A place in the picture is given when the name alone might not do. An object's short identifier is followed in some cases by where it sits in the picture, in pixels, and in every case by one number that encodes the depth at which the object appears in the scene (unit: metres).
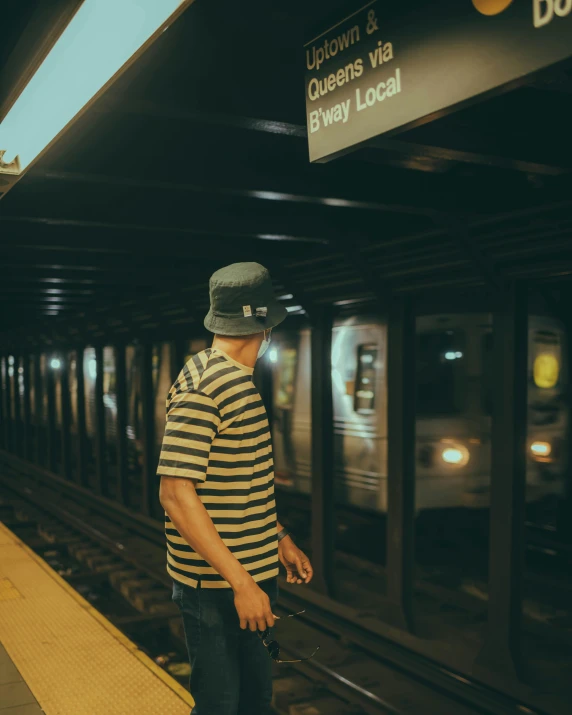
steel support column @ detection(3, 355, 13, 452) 19.03
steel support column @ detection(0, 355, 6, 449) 19.70
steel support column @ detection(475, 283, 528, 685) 4.74
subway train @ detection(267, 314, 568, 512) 8.07
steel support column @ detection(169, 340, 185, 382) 9.38
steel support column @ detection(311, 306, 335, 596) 6.59
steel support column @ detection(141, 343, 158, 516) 10.13
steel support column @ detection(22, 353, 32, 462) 16.53
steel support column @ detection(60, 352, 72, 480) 14.04
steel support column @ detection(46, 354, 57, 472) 14.66
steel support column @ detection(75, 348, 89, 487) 13.01
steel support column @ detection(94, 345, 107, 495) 12.19
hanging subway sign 1.90
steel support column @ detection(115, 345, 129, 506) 11.24
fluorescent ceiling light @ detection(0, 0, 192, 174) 2.22
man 2.14
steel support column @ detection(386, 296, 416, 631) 5.68
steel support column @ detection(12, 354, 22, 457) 17.95
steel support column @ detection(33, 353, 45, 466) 15.74
